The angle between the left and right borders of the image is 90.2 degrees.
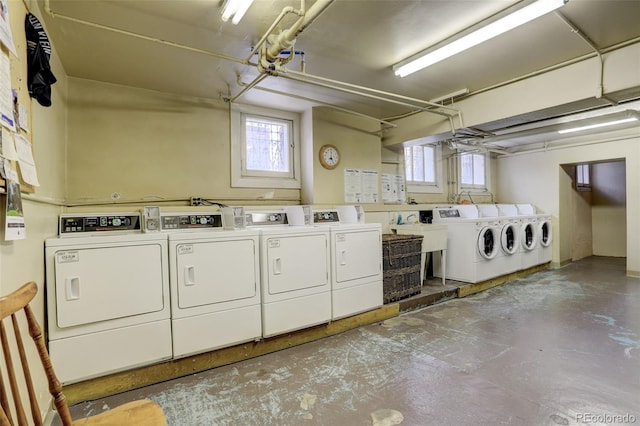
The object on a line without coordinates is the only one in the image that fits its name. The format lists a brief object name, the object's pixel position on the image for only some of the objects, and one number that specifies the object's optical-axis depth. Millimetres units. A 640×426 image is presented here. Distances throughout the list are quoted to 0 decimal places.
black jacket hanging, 1646
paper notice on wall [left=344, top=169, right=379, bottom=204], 4480
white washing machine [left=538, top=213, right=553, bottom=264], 5764
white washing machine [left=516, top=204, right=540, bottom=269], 5332
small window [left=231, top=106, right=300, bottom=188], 3887
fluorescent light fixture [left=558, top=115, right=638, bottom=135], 4331
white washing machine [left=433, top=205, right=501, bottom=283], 4453
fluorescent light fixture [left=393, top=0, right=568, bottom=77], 2077
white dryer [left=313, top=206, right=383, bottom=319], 3129
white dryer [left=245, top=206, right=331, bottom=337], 2701
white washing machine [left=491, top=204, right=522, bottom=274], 4891
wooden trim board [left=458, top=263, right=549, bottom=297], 4369
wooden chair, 983
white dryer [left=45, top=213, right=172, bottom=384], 1971
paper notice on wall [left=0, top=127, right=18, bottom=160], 1257
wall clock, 4234
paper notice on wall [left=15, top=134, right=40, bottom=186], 1458
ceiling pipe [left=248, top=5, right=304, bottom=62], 1853
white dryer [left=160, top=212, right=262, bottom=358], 2340
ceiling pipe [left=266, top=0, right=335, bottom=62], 1795
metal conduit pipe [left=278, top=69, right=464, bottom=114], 3638
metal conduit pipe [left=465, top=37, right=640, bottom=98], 2714
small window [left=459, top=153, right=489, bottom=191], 6477
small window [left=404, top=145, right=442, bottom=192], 5594
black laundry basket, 3688
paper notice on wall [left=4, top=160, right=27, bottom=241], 1279
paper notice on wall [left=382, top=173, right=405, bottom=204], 5012
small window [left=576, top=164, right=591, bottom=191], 6898
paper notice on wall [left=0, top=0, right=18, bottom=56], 1246
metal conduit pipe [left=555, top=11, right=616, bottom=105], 2353
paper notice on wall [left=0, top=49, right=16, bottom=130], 1256
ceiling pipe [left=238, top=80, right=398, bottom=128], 3348
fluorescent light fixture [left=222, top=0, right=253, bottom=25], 1959
